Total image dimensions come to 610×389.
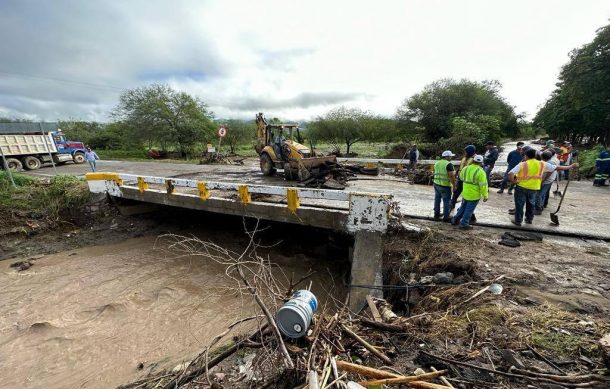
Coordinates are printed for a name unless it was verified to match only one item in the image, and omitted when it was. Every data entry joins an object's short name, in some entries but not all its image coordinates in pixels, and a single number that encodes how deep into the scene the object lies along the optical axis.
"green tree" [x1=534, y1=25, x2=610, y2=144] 15.38
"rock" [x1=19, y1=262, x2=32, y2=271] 6.58
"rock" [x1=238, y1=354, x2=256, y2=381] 2.39
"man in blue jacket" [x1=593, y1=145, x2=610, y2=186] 8.97
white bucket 2.31
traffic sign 15.59
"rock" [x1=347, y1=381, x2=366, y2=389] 1.85
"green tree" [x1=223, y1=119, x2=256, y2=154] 33.47
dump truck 15.01
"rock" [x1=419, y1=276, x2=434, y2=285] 3.78
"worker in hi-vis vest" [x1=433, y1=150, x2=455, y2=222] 5.25
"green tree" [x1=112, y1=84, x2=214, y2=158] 25.20
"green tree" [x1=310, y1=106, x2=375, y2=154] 23.83
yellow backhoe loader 9.63
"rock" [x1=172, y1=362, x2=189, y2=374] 2.66
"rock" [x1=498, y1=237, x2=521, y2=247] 4.39
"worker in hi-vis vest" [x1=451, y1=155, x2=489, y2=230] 4.83
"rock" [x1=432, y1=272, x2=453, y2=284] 3.70
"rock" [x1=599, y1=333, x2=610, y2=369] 1.95
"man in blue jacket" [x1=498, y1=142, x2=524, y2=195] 7.30
